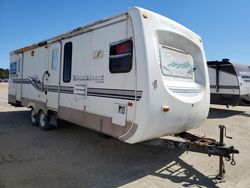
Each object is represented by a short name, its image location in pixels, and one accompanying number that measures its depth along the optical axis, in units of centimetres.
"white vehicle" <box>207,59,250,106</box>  914
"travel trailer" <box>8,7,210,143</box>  318
